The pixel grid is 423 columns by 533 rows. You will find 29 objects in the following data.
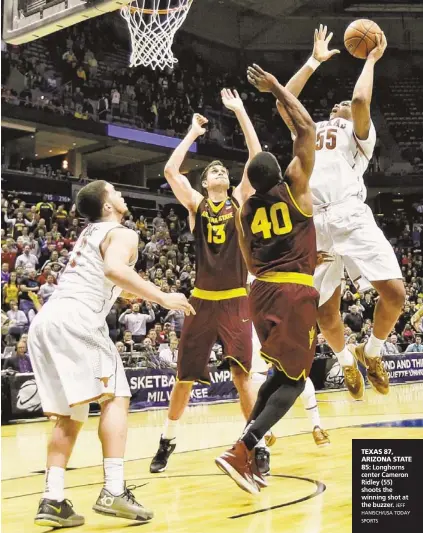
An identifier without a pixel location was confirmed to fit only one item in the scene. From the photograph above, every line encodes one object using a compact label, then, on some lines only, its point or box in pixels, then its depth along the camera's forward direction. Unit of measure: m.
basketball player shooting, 5.02
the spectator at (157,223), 16.88
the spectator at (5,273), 11.39
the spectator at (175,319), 12.36
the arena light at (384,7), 21.12
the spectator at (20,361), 9.70
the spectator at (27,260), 12.10
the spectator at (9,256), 12.06
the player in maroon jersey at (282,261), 4.34
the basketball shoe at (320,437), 6.20
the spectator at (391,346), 14.02
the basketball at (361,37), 5.33
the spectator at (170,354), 11.12
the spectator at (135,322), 11.64
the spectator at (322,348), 13.21
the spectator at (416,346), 14.54
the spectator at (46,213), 14.83
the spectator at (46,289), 10.59
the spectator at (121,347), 10.77
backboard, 5.37
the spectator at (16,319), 10.25
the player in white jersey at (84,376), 3.90
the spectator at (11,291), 10.96
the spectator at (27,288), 10.90
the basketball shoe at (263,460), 5.34
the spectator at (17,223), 13.28
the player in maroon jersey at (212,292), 5.48
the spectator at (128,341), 10.94
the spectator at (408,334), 14.52
